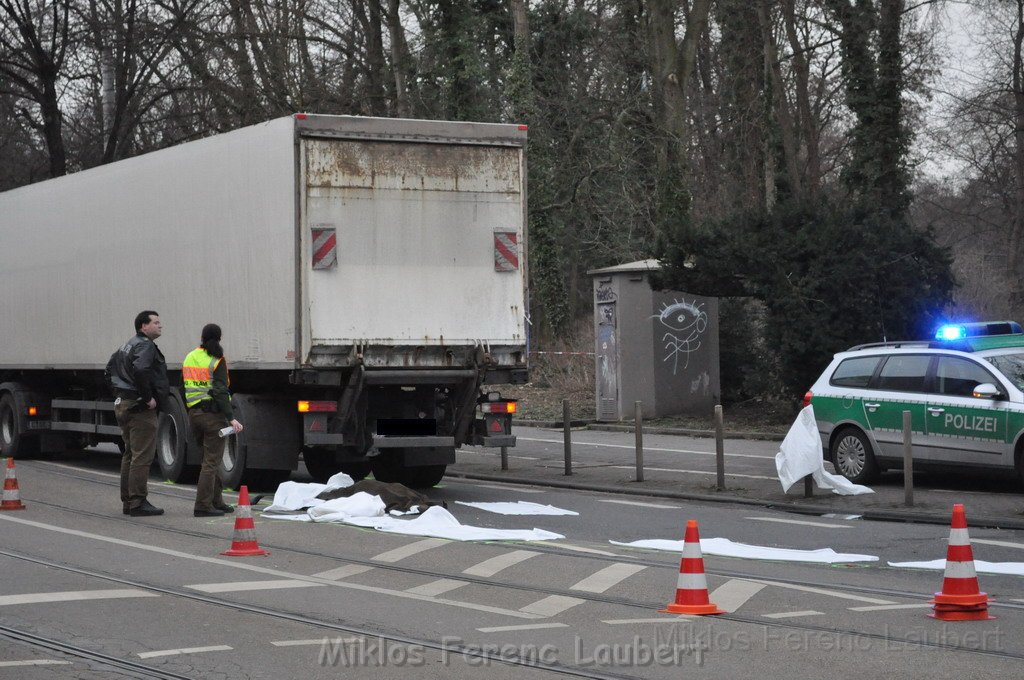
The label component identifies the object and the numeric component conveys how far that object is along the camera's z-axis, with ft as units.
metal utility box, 84.33
